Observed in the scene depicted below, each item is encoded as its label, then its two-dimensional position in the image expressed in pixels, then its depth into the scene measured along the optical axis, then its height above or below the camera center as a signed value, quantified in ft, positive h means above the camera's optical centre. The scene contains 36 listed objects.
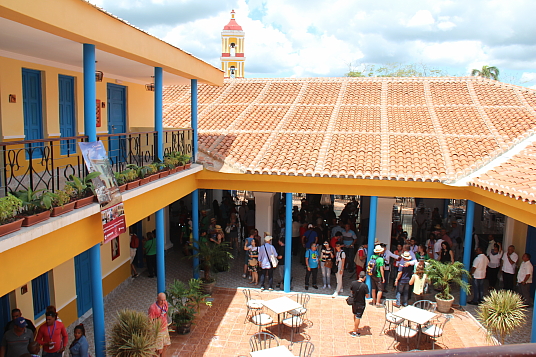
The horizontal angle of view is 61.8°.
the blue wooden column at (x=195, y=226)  43.75 -10.17
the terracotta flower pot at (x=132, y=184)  27.70 -3.88
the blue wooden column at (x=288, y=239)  42.68 -10.80
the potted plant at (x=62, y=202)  20.47 -3.83
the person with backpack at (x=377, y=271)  39.32 -12.40
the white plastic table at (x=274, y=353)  26.67 -13.50
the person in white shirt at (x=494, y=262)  41.57 -12.02
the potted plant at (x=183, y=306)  33.78 -13.90
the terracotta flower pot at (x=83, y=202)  22.16 -4.05
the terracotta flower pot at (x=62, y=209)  20.36 -4.10
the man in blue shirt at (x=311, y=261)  42.65 -12.69
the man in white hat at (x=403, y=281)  39.22 -13.26
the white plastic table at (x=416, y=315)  31.78 -13.44
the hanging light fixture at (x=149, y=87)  51.96 +4.18
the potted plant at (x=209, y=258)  42.30 -12.65
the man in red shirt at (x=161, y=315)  28.45 -12.23
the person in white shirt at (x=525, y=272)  37.78 -11.71
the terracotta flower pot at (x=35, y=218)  18.53 -4.17
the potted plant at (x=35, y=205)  19.11 -3.71
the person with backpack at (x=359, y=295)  33.01 -12.29
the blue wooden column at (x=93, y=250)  23.65 -7.18
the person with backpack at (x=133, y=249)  44.78 -12.58
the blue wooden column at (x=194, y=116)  41.29 +0.77
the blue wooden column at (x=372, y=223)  41.37 -8.62
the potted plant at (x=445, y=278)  38.29 -12.51
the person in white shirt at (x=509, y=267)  40.19 -11.97
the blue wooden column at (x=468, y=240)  40.86 -9.88
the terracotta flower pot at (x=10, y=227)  17.03 -4.16
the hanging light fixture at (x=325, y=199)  71.65 -11.42
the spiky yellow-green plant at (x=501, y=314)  31.30 -12.72
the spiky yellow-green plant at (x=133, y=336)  25.57 -12.35
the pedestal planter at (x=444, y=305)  38.62 -14.97
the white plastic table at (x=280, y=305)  33.53 -13.64
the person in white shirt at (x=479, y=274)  39.68 -12.62
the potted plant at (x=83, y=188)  22.45 -3.43
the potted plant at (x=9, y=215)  17.26 -3.76
